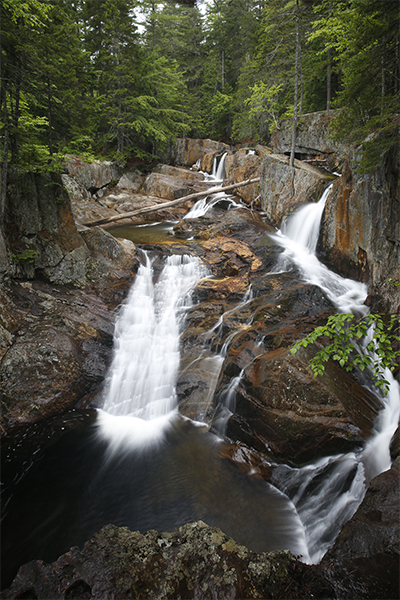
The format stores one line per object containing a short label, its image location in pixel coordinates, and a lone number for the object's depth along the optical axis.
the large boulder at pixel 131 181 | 20.33
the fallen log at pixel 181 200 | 13.08
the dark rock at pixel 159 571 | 2.34
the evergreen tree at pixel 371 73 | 5.14
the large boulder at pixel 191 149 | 25.11
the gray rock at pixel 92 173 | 17.11
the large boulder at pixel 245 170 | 15.79
